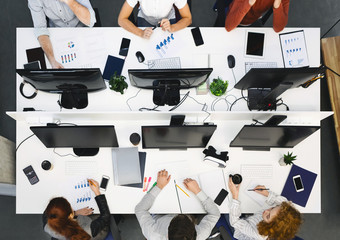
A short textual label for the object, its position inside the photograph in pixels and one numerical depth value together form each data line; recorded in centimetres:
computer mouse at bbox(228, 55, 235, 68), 207
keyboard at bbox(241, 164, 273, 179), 199
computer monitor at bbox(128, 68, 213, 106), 157
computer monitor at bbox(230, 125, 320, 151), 165
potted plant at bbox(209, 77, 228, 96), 193
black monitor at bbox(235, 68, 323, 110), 161
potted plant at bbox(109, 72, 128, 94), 186
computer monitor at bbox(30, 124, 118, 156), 162
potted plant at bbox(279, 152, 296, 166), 191
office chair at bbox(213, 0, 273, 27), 246
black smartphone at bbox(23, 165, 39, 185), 194
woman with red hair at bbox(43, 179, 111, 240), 172
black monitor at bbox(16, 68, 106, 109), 155
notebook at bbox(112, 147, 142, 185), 193
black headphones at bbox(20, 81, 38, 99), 200
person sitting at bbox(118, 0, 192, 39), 208
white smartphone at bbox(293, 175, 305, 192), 197
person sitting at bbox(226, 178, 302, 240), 176
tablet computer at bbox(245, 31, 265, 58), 211
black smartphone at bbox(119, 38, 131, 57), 208
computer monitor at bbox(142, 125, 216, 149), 163
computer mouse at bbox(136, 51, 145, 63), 207
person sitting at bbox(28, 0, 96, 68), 201
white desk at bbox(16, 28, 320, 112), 203
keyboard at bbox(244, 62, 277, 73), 210
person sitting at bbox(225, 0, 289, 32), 202
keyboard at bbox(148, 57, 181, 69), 208
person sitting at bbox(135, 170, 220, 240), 179
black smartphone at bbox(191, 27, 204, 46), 212
